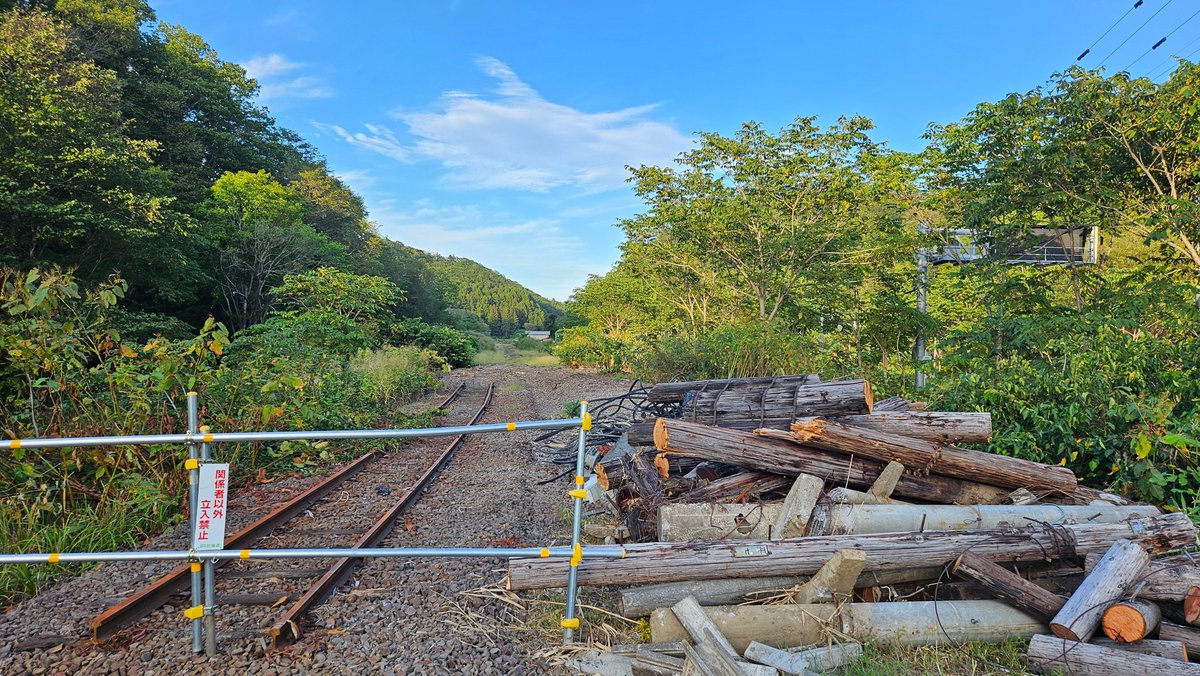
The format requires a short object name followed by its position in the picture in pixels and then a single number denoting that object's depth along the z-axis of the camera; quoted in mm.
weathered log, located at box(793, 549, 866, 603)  3537
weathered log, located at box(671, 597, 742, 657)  3221
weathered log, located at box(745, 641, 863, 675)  3152
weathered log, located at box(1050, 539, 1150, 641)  3316
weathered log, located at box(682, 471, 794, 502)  4773
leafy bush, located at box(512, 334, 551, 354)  55312
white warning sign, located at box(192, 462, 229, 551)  3322
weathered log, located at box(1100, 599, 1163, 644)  3236
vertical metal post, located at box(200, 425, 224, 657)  3375
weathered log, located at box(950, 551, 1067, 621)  3520
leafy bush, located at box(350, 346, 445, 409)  14219
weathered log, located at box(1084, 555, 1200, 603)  3432
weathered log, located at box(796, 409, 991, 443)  5043
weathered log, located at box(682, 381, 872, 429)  5312
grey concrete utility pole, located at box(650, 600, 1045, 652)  3488
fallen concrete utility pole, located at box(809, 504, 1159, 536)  4289
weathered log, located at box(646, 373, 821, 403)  5855
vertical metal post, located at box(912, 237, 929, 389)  12102
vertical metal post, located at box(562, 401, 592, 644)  3383
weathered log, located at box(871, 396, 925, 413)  5996
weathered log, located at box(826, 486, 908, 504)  4512
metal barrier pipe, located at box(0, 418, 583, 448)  3205
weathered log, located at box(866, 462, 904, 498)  4668
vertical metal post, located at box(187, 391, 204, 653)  3281
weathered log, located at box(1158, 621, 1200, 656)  3240
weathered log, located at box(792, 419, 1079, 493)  4617
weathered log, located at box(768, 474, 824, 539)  4305
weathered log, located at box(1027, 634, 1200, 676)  3008
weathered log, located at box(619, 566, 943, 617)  3730
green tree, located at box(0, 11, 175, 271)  16625
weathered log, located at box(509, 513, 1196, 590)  3746
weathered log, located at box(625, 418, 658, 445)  5379
